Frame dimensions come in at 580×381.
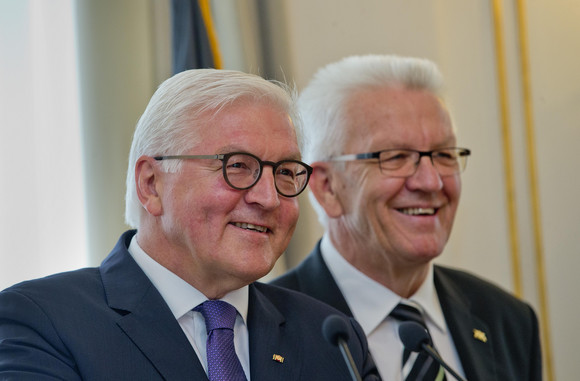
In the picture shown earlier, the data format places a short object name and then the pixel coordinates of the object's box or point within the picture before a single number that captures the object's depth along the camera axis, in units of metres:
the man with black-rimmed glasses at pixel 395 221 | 3.05
